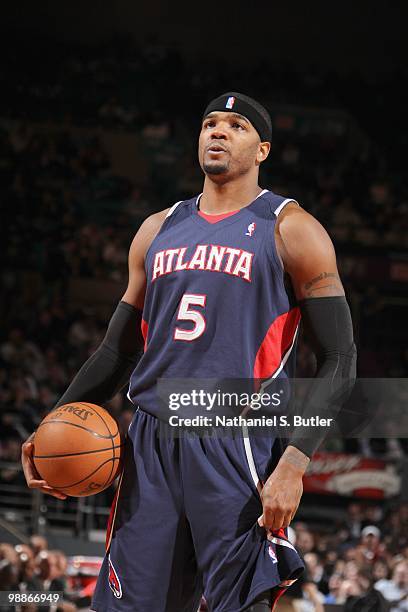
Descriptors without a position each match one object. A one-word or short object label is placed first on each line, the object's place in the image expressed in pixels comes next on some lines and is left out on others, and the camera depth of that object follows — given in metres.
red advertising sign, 20.73
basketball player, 5.57
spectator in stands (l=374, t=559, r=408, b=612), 14.61
